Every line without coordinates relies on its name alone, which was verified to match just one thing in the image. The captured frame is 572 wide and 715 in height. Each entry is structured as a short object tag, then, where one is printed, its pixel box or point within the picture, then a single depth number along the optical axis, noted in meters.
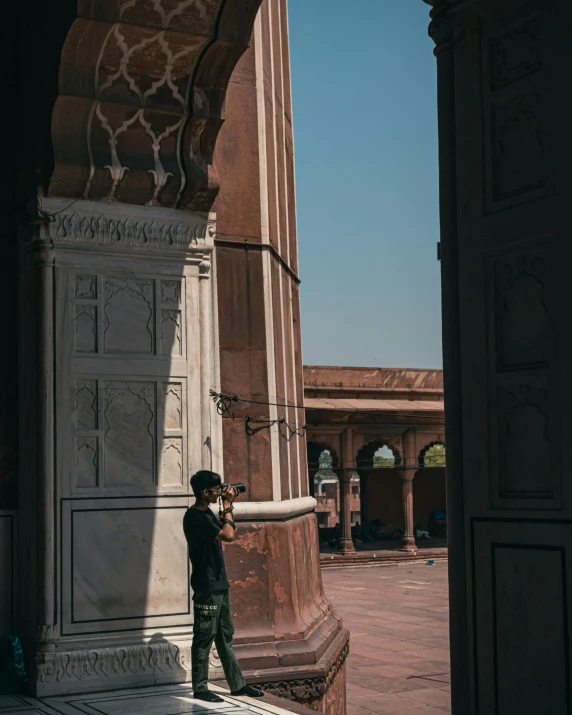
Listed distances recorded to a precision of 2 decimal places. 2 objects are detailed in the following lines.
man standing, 5.68
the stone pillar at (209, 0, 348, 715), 7.90
